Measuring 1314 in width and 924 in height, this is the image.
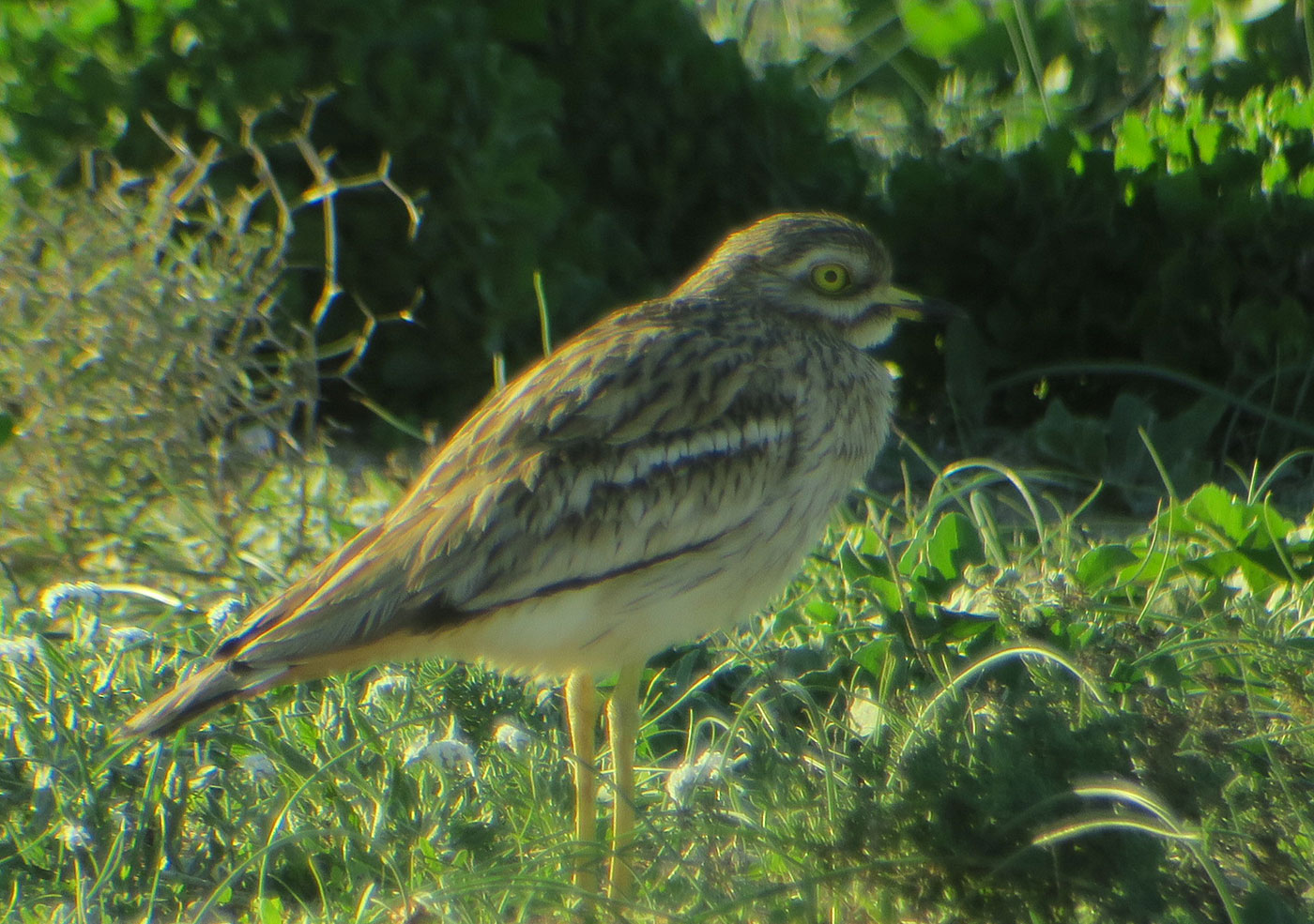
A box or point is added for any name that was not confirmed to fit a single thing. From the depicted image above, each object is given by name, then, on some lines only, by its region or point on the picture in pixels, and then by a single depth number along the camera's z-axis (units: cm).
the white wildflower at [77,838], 580
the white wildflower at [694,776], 582
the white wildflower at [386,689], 664
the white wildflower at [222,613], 711
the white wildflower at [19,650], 664
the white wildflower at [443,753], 594
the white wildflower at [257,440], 878
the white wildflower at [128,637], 696
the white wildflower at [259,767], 609
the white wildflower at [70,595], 745
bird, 555
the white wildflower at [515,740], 629
